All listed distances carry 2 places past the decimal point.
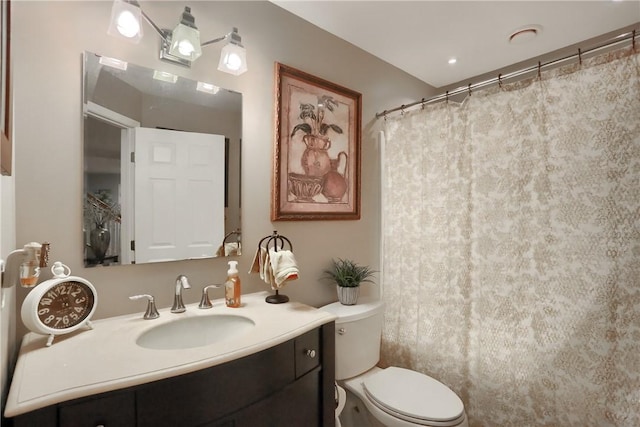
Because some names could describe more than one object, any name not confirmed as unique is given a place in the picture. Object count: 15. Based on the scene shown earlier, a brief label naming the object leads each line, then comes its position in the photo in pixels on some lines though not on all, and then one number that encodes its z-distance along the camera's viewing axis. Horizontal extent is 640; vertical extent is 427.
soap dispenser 1.32
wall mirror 1.15
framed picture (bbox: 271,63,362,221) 1.67
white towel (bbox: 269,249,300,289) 1.33
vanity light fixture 1.11
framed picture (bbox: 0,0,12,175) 0.60
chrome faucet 1.24
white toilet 1.35
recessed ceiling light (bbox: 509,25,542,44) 1.84
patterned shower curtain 1.29
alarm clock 0.90
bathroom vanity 0.70
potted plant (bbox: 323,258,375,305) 1.75
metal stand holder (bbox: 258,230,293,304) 1.41
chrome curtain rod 1.21
